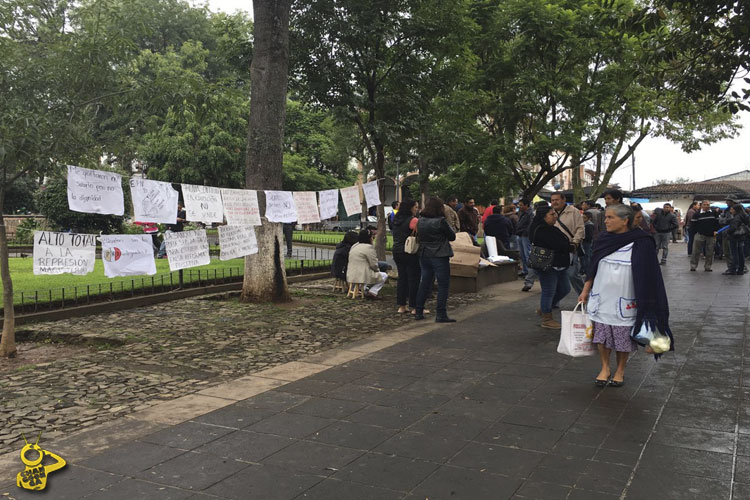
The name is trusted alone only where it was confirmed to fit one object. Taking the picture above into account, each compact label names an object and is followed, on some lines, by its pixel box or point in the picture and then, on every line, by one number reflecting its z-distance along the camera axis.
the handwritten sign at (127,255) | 6.98
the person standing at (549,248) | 7.96
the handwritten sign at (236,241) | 8.84
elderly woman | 5.02
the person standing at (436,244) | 8.35
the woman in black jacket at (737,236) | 14.41
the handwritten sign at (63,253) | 6.25
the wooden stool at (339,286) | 11.94
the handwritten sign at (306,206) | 9.94
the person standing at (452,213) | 12.12
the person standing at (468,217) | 13.62
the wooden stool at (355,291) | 11.30
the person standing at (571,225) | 8.51
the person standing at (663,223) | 16.77
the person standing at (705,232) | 15.42
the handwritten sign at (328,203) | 10.20
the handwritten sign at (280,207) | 9.69
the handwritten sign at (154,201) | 7.03
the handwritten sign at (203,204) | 7.82
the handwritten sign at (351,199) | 10.73
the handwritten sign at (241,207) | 8.58
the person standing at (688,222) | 18.14
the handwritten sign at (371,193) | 11.17
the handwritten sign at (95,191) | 6.16
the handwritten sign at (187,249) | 7.73
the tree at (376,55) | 11.81
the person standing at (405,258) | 9.44
